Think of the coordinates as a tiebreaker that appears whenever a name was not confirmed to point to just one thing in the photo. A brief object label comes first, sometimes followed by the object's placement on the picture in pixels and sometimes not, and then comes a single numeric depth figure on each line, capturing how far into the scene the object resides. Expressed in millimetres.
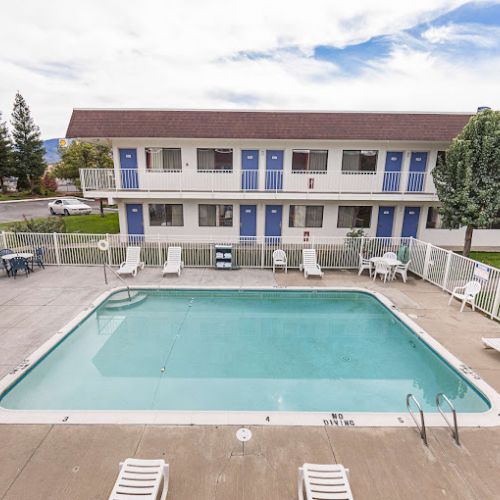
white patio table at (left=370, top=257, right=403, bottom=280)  12848
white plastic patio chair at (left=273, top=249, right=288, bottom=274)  13992
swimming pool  6555
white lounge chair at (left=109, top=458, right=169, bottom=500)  3834
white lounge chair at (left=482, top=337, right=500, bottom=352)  7359
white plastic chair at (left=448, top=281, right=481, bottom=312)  9719
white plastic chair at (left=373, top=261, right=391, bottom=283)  13016
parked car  29672
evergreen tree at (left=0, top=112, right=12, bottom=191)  42344
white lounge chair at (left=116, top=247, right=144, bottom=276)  13266
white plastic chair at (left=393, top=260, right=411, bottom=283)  12922
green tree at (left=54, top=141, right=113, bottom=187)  33750
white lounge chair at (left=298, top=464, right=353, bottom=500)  3821
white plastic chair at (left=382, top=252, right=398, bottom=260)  13649
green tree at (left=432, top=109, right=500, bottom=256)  11641
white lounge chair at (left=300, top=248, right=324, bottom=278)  13562
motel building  15688
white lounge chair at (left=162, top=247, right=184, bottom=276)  13227
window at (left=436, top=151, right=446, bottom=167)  17006
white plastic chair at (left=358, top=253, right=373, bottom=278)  13591
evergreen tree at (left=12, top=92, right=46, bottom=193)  44375
